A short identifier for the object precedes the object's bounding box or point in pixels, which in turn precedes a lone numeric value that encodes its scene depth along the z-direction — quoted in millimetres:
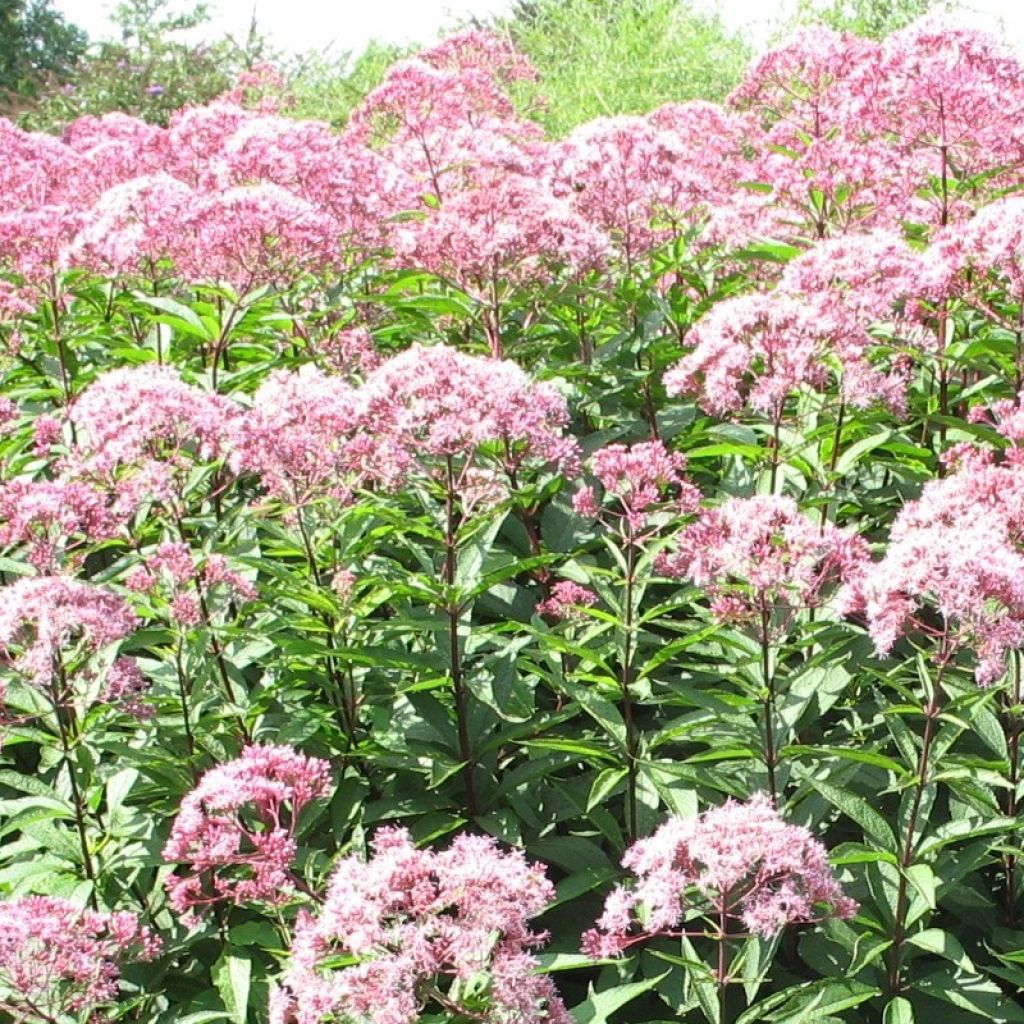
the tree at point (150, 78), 26609
